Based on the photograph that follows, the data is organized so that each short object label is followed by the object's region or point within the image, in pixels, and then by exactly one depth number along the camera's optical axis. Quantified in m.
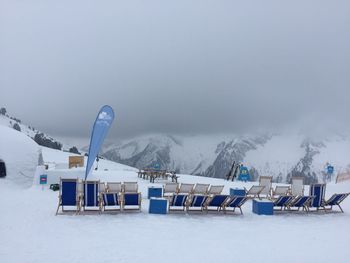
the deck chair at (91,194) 10.94
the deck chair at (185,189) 13.79
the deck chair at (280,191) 14.86
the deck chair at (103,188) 12.70
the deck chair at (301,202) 12.59
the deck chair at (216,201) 11.71
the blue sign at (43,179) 16.81
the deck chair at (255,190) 14.37
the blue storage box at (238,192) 15.40
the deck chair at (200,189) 13.63
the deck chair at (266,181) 17.10
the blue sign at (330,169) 28.73
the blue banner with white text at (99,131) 15.38
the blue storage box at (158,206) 11.40
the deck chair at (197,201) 11.63
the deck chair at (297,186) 16.31
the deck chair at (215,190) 13.22
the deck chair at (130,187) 13.40
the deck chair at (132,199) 11.34
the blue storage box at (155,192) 15.02
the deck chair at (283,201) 12.45
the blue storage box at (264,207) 12.26
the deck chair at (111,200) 10.93
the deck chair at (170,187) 14.30
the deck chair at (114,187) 12.77
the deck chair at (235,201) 11.75
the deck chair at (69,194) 10.78
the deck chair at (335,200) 13.18
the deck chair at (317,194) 13.27
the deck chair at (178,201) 11.57
